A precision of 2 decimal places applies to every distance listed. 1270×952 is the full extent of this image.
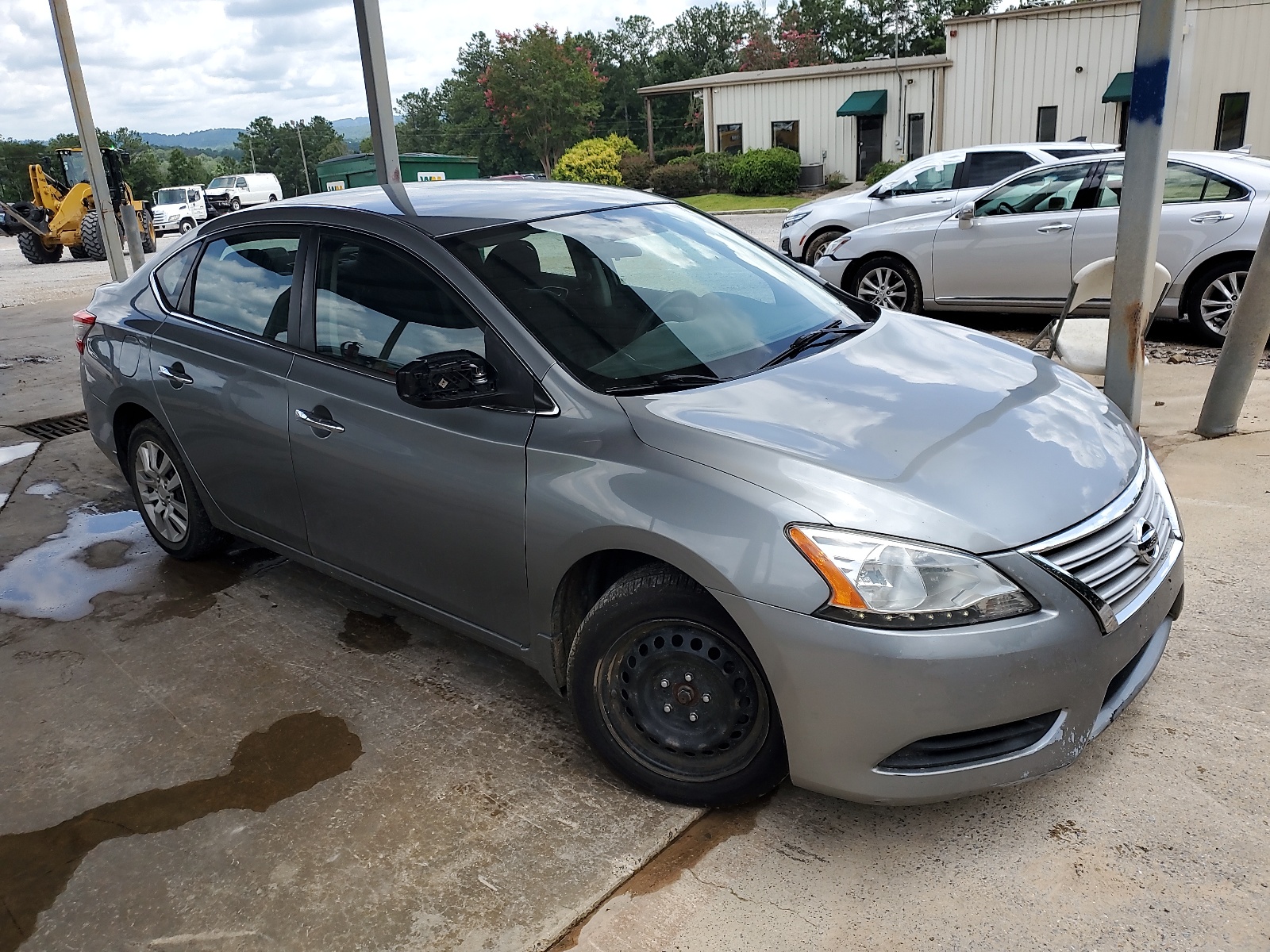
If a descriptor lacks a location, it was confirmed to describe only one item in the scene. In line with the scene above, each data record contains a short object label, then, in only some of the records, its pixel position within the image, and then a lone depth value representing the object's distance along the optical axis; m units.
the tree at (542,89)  50.12
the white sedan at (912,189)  11.33
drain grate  7.24
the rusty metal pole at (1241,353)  5.40
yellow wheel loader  25.70
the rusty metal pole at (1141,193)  4.84
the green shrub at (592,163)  35.06
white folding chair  5.91
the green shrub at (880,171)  26.92
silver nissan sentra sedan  2.41
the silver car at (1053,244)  7.87
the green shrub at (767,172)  31.56
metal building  22.28
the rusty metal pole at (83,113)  12.80
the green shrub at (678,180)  33.72
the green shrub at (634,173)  36.06
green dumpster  25.03
